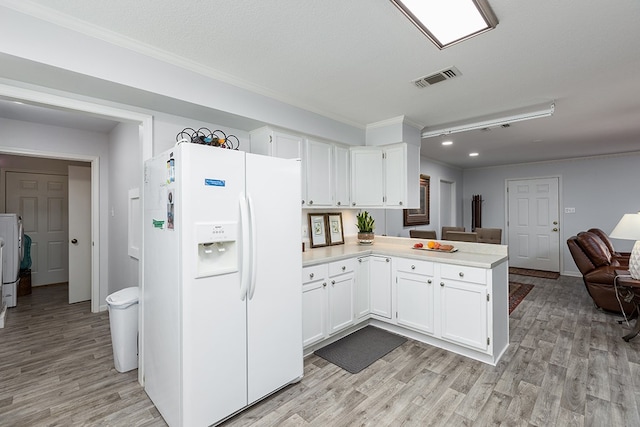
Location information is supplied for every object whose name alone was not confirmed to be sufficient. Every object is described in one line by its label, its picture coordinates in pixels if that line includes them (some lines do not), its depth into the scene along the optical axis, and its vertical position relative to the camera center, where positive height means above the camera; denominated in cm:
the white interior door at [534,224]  634 -27
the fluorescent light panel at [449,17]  155 +109
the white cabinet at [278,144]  283 +69
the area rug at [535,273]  588 -127
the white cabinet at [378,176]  369 +46
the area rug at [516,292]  422 -128
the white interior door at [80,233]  444 -28
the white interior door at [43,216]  516 -2
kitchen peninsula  259 -80
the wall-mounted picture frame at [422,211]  558 +3
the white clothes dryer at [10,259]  411 -61
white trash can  251 -99
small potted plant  383 -22
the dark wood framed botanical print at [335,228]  372 -20
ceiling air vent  237 +112
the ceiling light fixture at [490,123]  310 +105
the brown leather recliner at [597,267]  370 -74
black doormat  261 -130
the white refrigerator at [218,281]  173 -44
